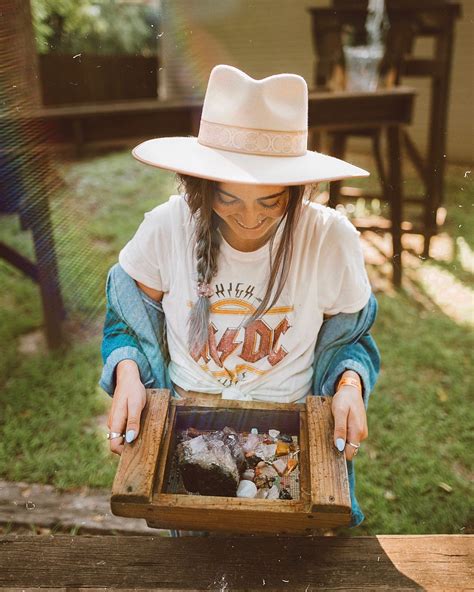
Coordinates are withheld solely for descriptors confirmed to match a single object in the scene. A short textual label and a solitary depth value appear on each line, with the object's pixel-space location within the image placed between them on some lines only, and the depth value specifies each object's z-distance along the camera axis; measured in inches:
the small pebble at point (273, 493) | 57.1
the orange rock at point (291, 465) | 60.7
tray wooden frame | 49.8
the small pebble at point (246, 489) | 57.5
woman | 66.9
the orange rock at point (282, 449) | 62.4
